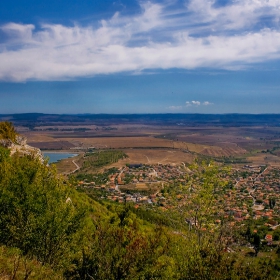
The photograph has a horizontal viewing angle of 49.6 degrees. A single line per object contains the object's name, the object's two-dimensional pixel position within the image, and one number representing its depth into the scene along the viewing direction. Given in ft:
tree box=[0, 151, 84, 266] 43.21
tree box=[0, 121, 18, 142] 103.12
